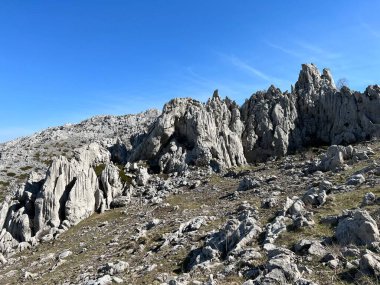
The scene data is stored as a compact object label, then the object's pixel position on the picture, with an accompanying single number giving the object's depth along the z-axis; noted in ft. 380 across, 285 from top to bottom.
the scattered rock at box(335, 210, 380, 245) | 50.93
